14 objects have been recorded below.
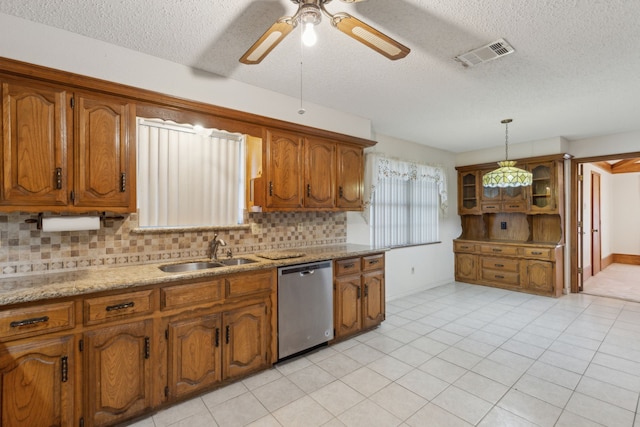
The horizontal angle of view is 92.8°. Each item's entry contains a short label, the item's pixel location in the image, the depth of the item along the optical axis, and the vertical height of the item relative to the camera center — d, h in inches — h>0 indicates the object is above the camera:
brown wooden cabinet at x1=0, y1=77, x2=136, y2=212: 71.4 +17.1
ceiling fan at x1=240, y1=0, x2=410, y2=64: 55.3 +35.1
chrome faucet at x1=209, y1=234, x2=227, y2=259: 106.9 -10.3
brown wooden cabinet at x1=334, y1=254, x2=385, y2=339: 120.5 -33.5
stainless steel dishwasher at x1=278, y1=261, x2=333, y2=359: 103.7 -32.8
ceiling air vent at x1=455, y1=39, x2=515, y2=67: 83.5 +46.1
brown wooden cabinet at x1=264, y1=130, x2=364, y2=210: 115.0 +17.2
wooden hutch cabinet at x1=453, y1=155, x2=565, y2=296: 187.3 -12.9
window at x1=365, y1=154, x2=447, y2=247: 174.4 +8.6
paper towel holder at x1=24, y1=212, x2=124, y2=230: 78.6 -0.4
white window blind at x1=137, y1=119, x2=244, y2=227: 101.2 +14.7
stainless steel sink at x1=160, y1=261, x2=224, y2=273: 99.8 -17.0
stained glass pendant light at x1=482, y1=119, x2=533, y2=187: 146.5 +17.9
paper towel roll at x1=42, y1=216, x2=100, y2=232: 76.2 -1.6
